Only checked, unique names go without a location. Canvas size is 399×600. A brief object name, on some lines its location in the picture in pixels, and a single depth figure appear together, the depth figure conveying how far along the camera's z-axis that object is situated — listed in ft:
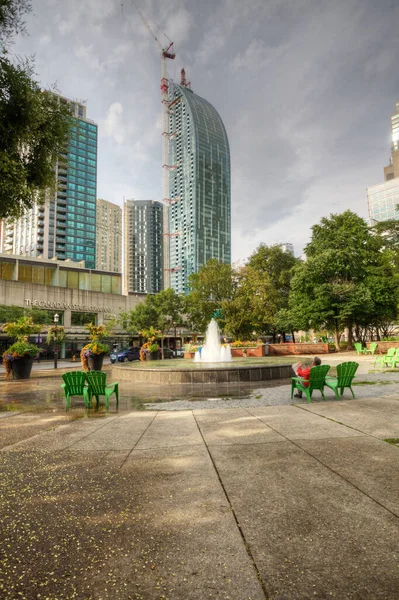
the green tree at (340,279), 117.70
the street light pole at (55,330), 85.82
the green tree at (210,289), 154.71
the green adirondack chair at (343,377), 29.81
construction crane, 602.94
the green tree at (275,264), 172.35
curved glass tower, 595.88
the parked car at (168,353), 129.56
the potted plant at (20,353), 57.26
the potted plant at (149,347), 91.61
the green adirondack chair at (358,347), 98.40
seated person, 30.32
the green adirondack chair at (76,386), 29.58
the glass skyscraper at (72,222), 436.76
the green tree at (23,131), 36.70
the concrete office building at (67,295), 168.14
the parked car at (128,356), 130.93
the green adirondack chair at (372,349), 97.86
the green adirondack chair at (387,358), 59.36
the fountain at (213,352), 79.91
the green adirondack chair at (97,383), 29.38
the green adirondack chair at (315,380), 29.40
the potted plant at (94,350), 60.90
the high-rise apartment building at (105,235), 627.05
